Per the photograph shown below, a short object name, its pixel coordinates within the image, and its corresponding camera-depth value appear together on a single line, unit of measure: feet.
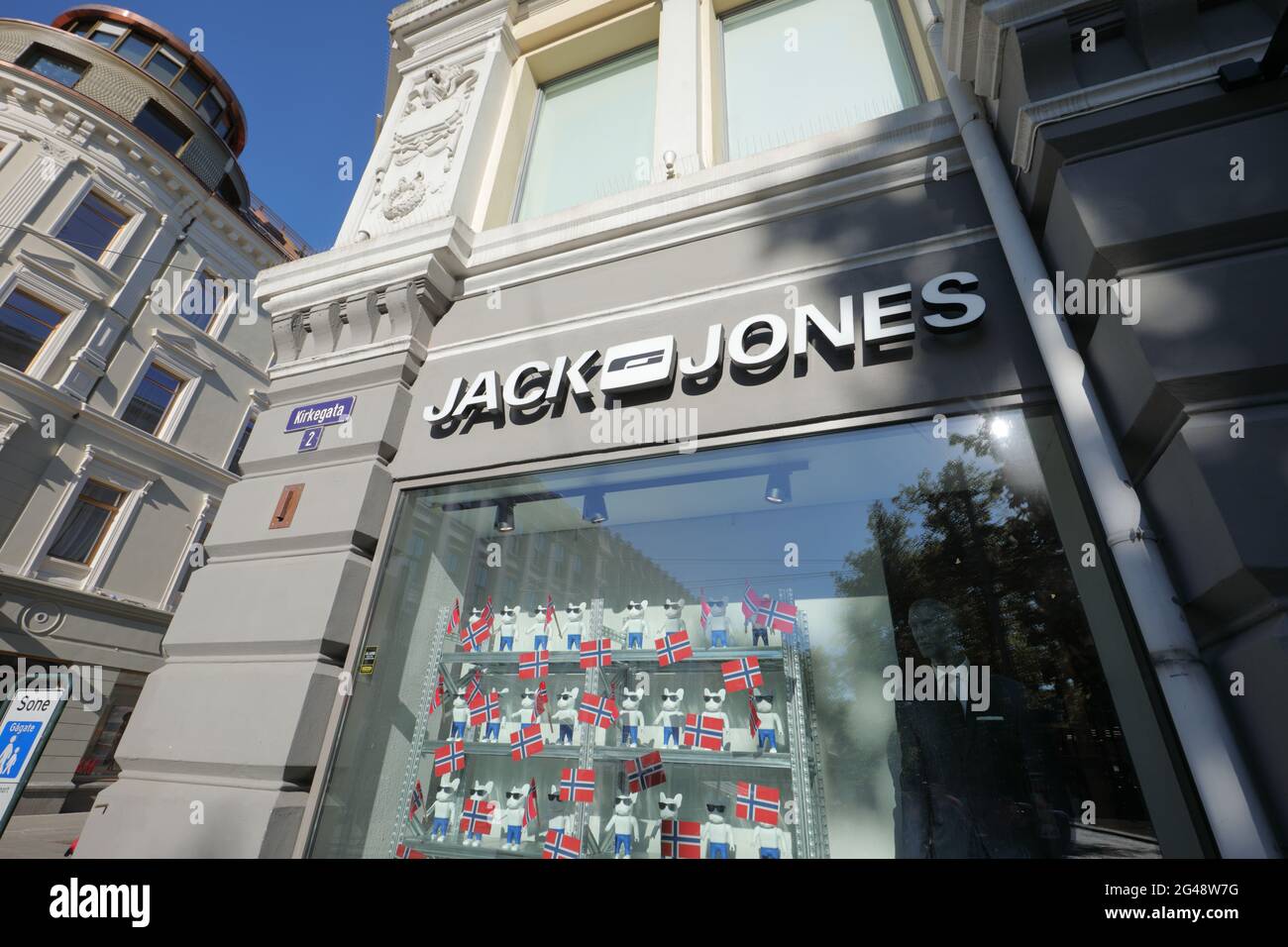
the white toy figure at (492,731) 10.85
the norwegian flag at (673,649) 10.41
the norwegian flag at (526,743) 10.51
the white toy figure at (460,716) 10.96
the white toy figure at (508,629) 11.46
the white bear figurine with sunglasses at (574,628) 10.89
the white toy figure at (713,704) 9.96
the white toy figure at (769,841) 8.77
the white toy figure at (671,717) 10.00
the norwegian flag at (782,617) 9.75
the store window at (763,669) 7.56
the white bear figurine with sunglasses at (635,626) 10.73
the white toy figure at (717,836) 8.95
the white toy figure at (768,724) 9.45
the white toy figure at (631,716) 10.07
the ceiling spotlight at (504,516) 11.96
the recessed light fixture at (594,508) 11.37
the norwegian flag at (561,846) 9.29
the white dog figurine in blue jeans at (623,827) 9.27
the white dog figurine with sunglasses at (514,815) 9.89
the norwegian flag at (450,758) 10.64
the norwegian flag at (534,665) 10.99
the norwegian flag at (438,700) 11.09
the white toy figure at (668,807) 9.33
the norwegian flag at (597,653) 10.61
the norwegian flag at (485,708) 11.06
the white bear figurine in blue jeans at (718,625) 10.14
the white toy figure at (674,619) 10.57
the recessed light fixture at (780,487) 10.23
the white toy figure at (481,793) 10.40
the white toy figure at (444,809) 10.12
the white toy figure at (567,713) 10.41
